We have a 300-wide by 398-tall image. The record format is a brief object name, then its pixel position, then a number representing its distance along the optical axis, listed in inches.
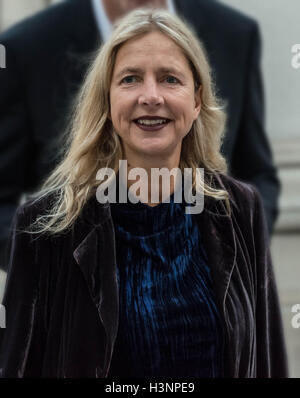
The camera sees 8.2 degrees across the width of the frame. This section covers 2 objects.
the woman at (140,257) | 117.3
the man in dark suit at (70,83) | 143.7
